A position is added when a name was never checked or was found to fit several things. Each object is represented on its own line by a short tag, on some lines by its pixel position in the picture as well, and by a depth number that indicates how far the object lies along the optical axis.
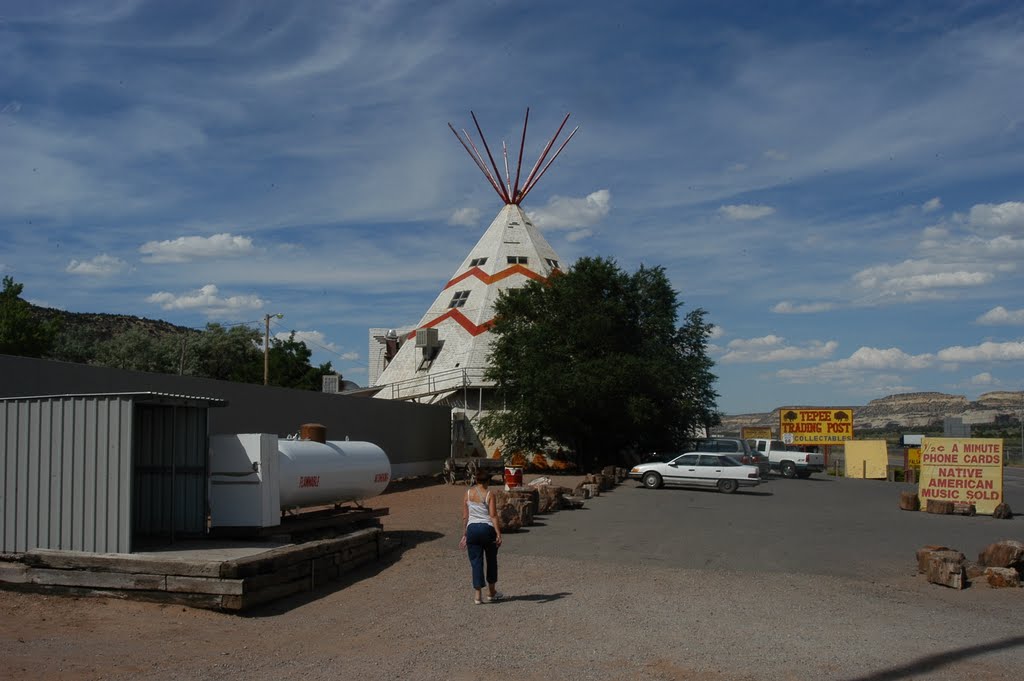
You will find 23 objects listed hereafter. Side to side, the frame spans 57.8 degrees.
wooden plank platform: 9.78
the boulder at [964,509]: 25.19
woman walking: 10.59
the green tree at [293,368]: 72.19
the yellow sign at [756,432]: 79.00
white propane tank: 13.55
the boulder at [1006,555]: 13.29
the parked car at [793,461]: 46.59
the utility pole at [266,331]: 51.34
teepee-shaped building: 50.88
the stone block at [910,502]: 26.45
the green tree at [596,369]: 41.31
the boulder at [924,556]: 13.10
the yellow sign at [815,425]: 60.25
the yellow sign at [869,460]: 51.78
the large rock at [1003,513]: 24.45
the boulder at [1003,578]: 12.56
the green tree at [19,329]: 51.69
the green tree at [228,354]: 72.62
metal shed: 10.56
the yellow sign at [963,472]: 25.22
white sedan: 31.92
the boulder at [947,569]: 12.44
